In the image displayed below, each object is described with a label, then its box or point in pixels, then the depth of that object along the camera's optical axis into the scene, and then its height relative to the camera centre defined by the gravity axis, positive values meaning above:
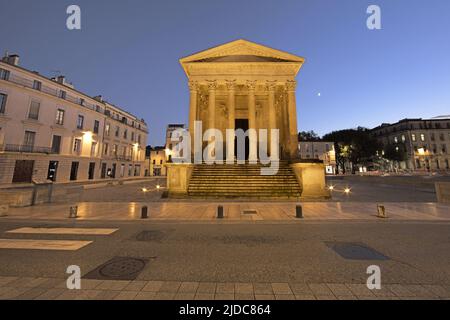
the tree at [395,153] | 60.72 +7.42
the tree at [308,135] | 73.50 +16.12
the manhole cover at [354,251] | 4.54 -1.96
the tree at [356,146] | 56.28 +8.85
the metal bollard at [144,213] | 8.18 -1.71
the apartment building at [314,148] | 64.81 +9.41
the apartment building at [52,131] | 23.57 +6.42
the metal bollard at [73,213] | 8.34 -1.77
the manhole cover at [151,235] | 5.87 -2.02
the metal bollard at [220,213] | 8.27 -1.70
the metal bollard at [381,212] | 8.20 -1.58
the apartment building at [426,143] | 62.47 +11.15
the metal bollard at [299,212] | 8.32 -1.63
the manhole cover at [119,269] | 3.63 -1.98
